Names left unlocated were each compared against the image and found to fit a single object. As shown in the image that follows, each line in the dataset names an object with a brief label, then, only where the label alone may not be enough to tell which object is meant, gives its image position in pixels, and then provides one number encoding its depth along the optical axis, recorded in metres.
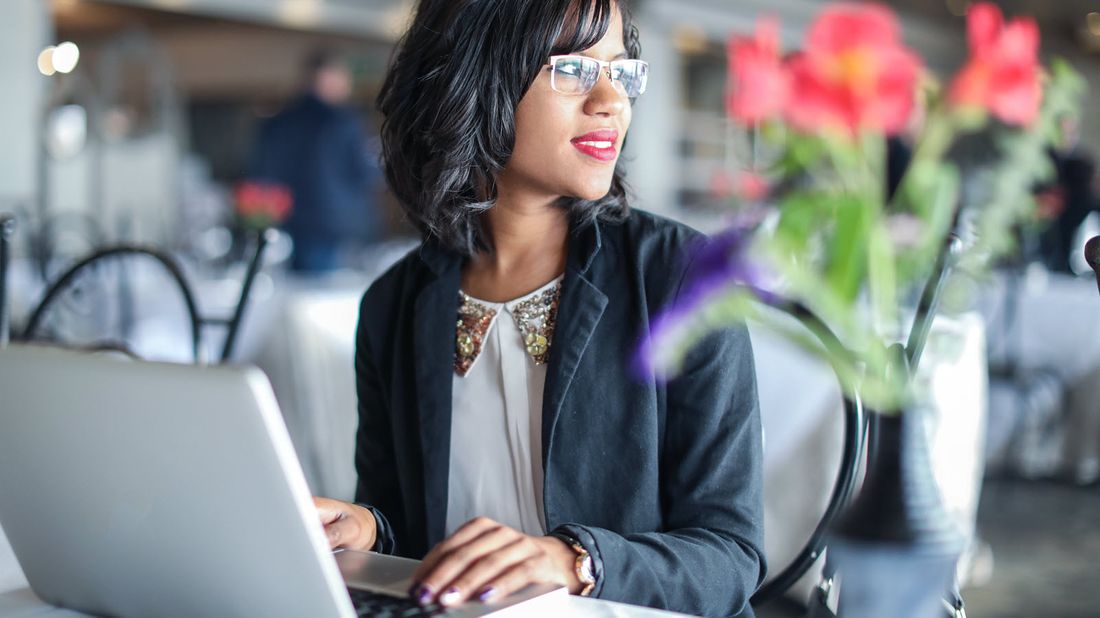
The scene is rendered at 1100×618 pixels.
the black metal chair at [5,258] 1.73
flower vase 0.58
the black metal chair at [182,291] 1.87
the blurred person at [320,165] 6.38
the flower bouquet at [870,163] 0.54
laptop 0.64
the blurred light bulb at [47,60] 2.85
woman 1.13
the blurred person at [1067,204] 5.34
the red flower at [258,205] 4.75
